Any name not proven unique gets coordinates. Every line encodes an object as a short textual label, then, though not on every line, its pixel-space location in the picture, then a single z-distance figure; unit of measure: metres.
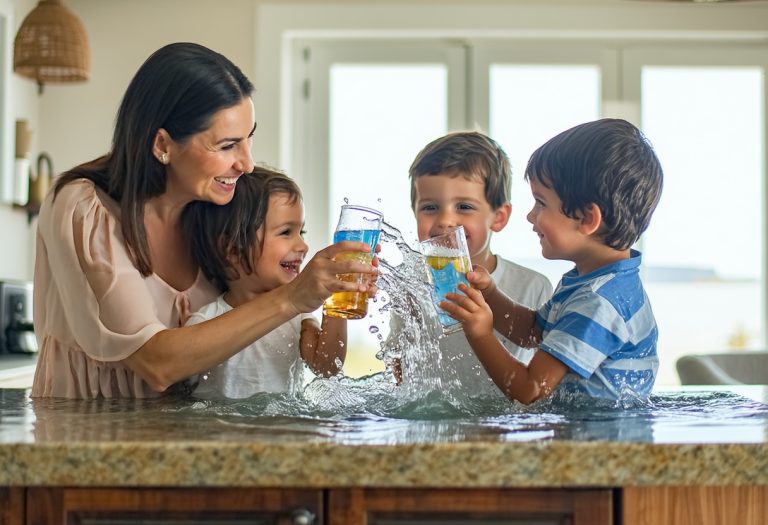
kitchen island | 1.03
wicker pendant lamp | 3.56
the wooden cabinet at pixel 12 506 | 1.06
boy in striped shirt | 1.49
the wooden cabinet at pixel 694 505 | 1.06
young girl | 1.83
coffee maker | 3.73
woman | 1.54
